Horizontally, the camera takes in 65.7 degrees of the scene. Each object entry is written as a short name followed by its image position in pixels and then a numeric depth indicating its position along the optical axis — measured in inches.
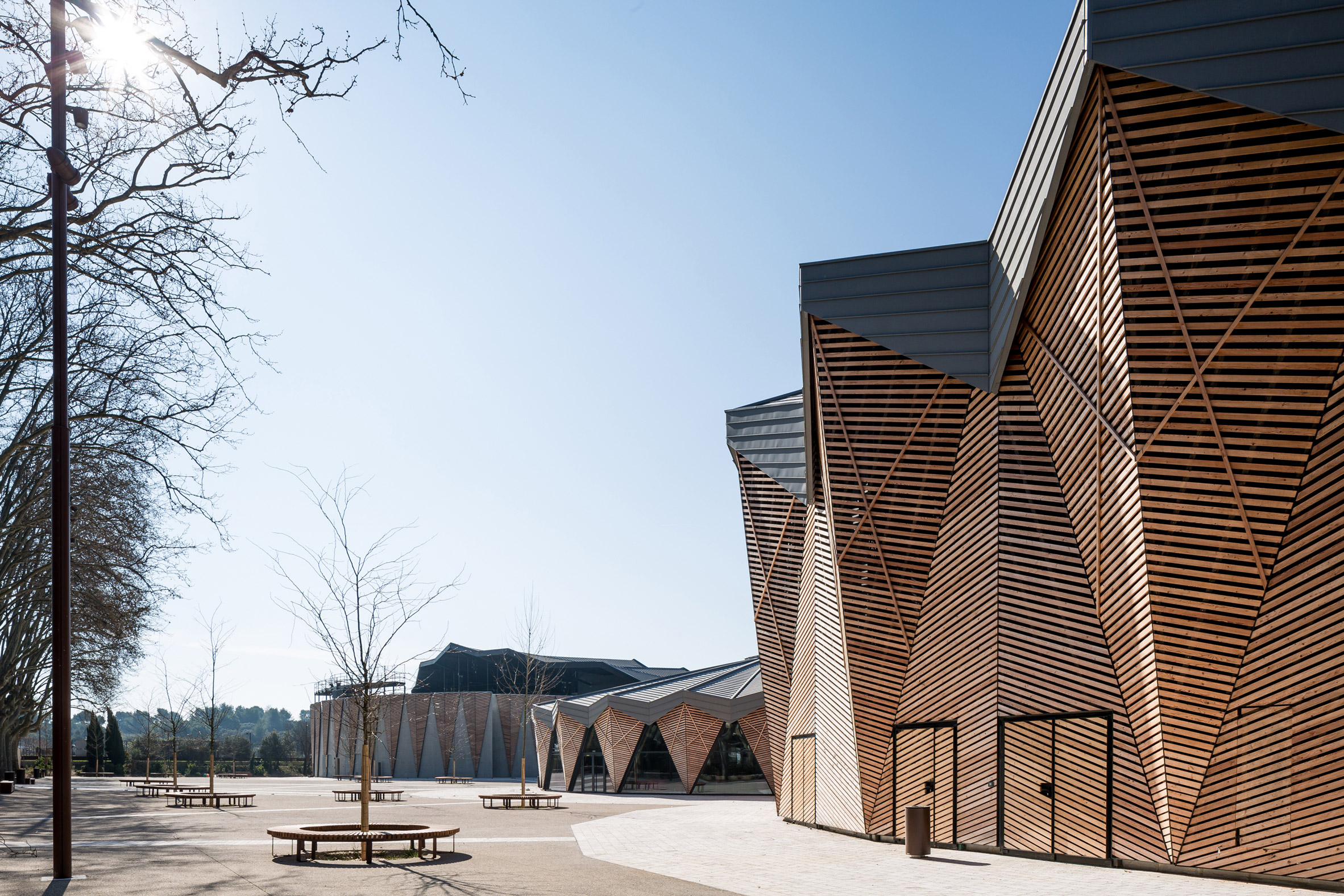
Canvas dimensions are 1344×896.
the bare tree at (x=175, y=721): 1674.5
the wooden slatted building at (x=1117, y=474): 454.0
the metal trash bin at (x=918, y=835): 663.1
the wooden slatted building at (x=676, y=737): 1579.7
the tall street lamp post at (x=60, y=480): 336.5
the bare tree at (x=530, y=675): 2311.3
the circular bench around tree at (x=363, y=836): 592.1
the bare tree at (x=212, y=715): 1493.6
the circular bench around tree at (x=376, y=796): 1375.2
